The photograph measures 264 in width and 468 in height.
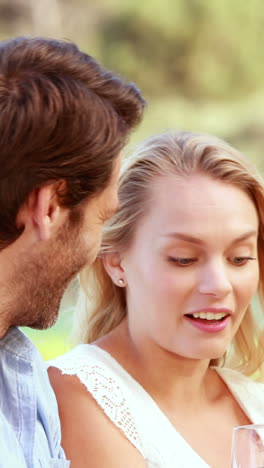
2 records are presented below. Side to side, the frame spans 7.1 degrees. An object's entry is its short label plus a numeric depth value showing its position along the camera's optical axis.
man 1.86
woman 2.07
